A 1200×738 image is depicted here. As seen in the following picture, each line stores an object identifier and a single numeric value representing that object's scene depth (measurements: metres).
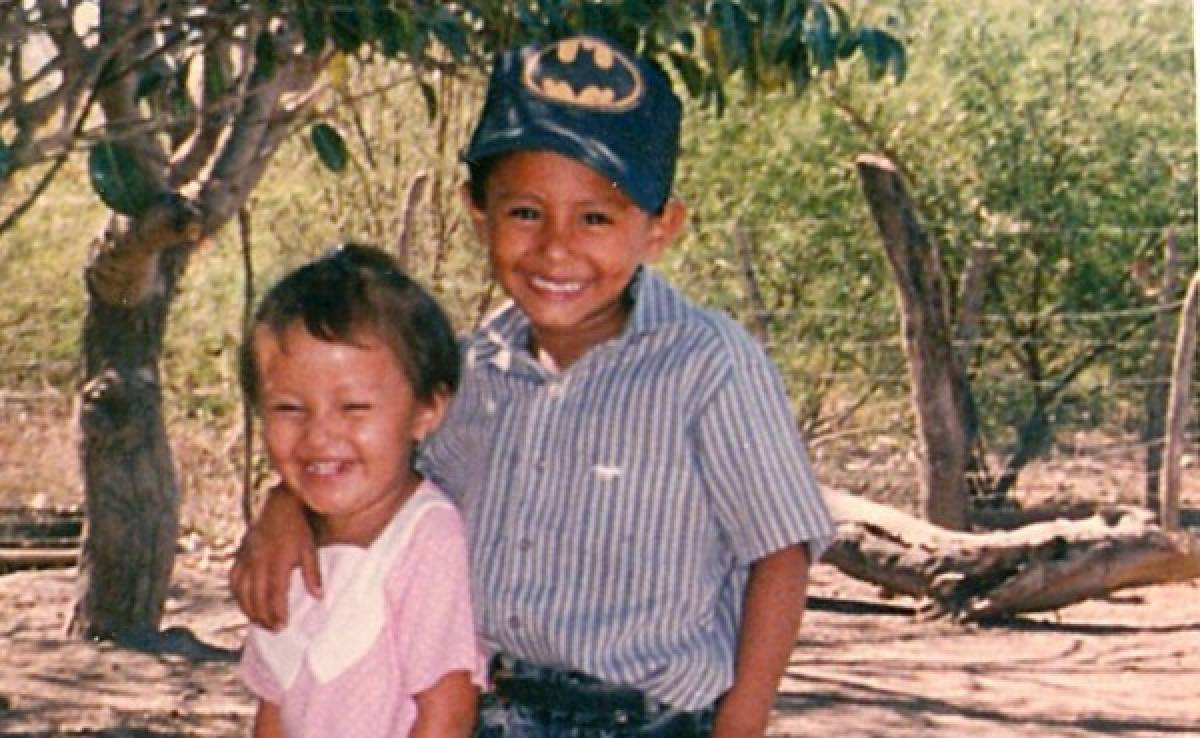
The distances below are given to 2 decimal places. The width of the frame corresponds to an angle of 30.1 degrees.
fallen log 8.30
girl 2.42
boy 2.39
